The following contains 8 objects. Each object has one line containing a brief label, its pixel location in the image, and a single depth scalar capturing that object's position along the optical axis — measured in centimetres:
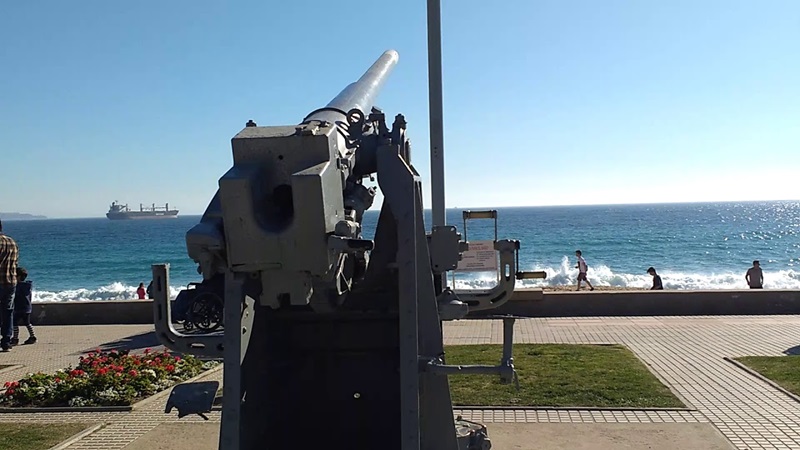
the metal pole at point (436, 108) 1073
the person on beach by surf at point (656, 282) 2019
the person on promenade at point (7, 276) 1187
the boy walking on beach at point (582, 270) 2452
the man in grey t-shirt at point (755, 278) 1888
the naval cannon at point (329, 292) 353
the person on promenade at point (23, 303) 1298
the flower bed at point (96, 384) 863
